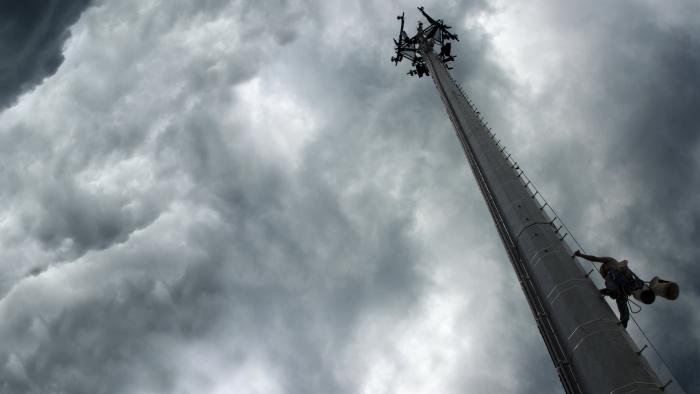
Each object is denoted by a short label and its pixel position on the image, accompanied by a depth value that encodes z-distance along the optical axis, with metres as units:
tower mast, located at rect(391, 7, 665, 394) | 14.25
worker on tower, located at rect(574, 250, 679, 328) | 16.67
